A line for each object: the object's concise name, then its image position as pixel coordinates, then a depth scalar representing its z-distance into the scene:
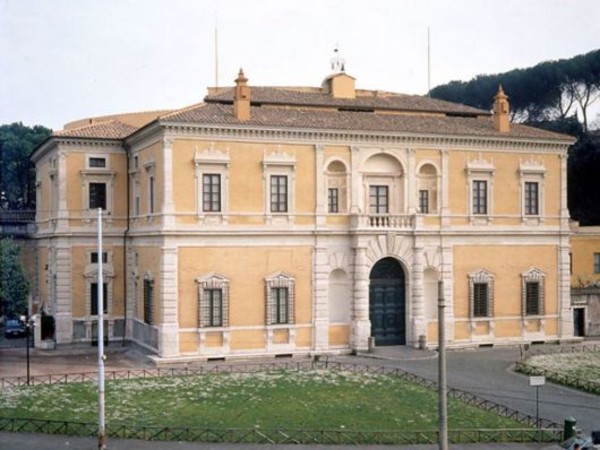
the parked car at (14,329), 51.75
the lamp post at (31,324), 31.88
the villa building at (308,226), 38.50
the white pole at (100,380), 21.77
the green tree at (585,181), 68.31
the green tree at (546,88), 79.94
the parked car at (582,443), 20.58
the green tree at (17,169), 80.19
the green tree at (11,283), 53.28
